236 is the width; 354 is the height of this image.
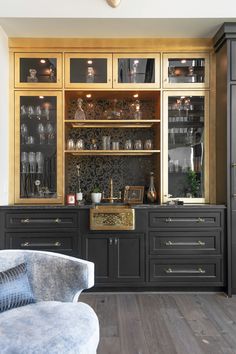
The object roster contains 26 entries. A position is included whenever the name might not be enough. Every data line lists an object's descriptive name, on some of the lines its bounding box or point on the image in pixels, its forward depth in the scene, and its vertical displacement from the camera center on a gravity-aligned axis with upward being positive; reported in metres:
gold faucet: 3.77 -0.25
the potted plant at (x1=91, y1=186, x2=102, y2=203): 3.61 -0.24
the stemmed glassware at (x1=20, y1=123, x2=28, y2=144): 3.47 +0.47
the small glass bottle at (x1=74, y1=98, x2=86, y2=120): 3.62 +0.70
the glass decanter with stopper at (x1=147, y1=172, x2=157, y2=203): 3.60 -0.19
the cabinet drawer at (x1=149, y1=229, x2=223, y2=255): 3.23 -0.67
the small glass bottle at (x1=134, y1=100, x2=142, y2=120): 3.64 +0.72
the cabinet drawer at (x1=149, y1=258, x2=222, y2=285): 3.22 -0.94
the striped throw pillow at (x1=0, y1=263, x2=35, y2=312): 1.76 -0.64
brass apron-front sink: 3.15 -0.42
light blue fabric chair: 1.39 -0.71
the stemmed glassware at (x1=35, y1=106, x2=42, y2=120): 3.49 +0.68
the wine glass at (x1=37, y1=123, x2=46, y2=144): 3.49 +0.47
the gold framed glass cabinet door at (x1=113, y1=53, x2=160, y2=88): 3.46 +1.16
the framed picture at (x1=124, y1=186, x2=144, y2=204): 3.69 -0.21
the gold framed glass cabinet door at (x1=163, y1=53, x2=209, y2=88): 3.47 +1.15
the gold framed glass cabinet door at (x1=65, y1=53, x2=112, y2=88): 3.45 +1.14
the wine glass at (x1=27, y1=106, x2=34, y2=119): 3.48 +0.70
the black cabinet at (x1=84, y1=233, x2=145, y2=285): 3.22 -0.81
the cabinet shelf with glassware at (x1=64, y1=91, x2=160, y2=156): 3.59 +0.59
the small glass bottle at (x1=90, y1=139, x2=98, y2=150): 3.74 +0.36
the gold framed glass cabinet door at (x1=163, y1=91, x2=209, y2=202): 3.49 +0.33
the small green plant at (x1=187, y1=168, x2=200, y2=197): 3.52 -0.08
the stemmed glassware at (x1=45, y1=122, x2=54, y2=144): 3.49 +0.48
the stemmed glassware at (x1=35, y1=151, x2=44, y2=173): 3.48 +0.17
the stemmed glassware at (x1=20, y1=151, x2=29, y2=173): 3.46 +0.16
